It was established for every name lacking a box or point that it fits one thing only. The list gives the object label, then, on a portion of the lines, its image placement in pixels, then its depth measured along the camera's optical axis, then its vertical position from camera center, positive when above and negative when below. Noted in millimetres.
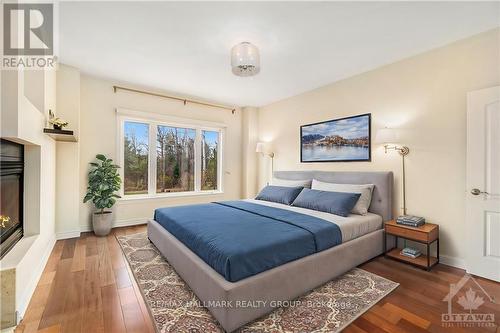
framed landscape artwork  3469 +441
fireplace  1819 -235
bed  1632 -778
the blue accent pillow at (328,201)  2896 -475
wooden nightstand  2477 -800
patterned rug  1631 -1146
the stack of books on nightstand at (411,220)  2652 -649
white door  2295 -184
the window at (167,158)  4273 +170
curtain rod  4029 +1378
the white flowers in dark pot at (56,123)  2852 +558
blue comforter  1711 -628
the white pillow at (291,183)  3876 -294
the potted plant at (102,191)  3602 -395
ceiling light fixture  2443 +1179
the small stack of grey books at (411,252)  2688 -1039
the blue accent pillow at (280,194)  3656 -467
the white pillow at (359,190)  3007 -344
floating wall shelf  2678 +401
